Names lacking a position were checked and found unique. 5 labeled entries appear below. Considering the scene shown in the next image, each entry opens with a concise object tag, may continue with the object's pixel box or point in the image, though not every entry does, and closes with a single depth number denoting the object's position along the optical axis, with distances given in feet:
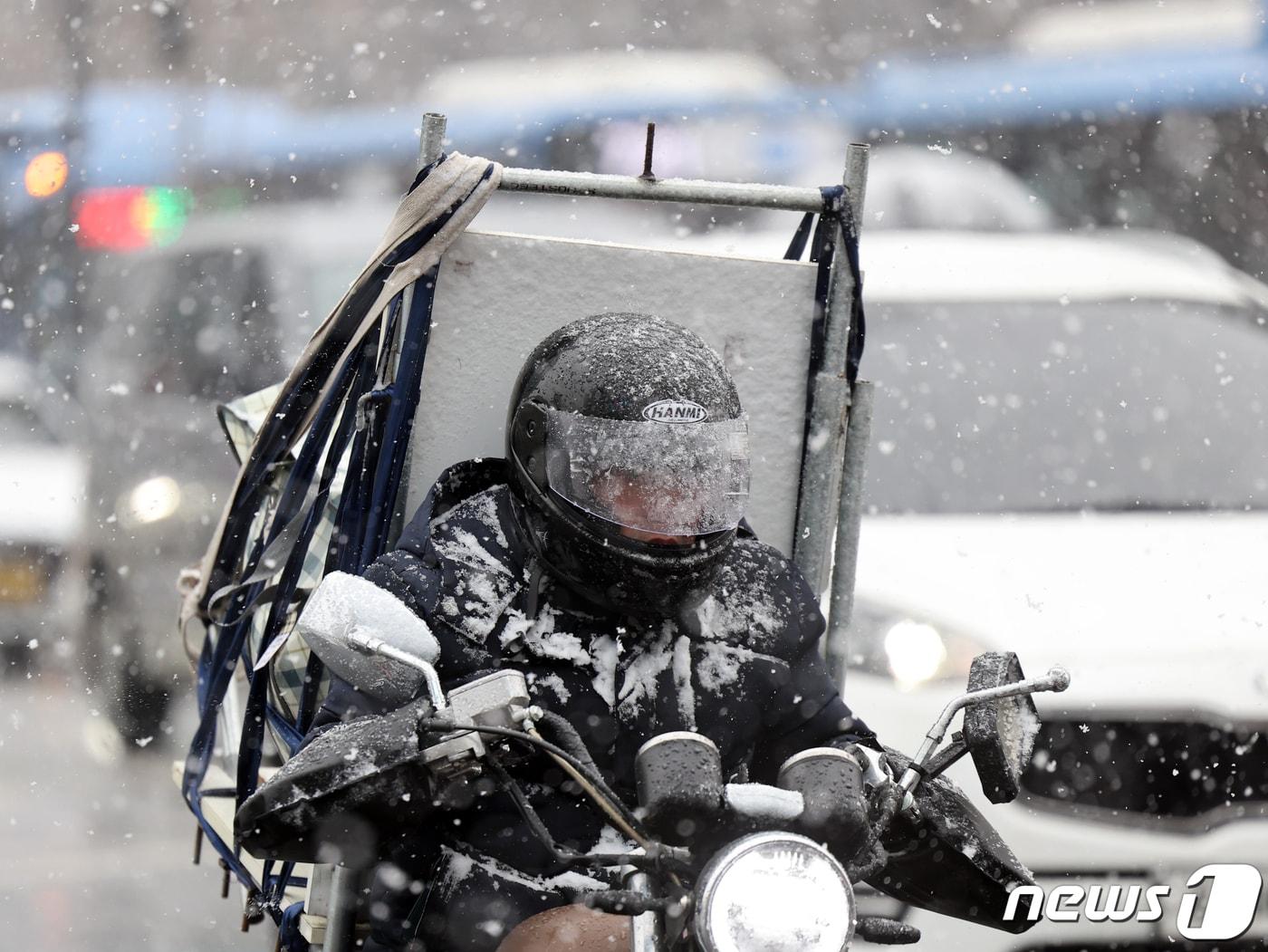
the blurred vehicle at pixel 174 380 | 53.98
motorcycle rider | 20.43
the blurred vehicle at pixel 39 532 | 57.16
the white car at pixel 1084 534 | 34.42
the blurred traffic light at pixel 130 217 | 75.77
